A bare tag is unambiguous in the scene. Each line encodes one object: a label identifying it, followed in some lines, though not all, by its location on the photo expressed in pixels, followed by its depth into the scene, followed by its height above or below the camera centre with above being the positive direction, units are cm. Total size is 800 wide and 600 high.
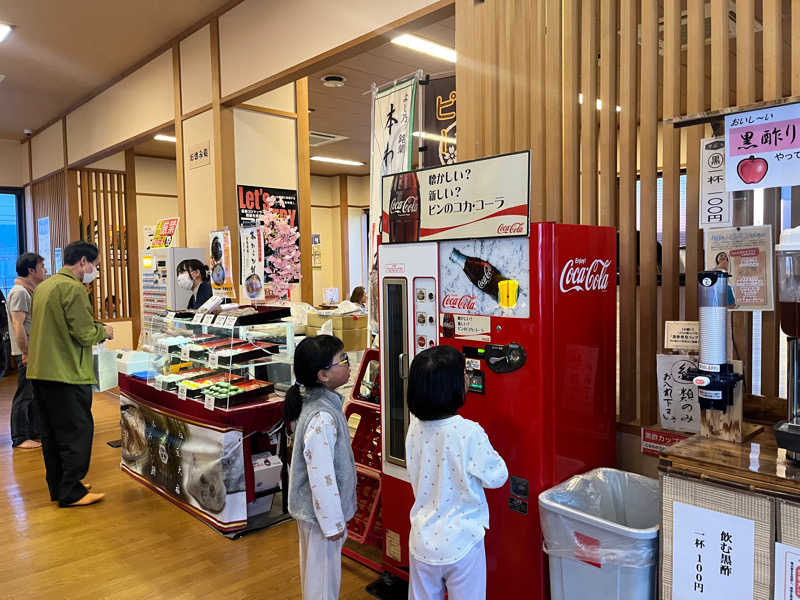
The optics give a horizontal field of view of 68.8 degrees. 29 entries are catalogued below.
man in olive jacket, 365 -52
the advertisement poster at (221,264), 494 +16
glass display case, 345 -49
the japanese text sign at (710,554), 158 -79
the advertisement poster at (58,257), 855 +41
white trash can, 176 -84
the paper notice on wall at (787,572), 150 -78
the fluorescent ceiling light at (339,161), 1131 +236
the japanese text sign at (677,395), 219 -47
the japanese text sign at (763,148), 179 +39
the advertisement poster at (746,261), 204 +4
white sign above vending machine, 201 +29
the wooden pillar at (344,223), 1336 +129
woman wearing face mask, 512 +5
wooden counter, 152 -53
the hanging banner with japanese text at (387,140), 344 +85
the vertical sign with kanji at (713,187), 209 +30
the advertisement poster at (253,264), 495 +15
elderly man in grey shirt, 479 -39
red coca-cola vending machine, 202 -19
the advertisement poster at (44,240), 916 +74
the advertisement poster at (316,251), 1321 +66
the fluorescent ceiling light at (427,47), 520 +212
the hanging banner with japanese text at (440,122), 328 +88
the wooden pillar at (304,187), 536 +87
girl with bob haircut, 186 -64
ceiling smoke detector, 626 +217
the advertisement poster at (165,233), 558 +49
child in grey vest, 214 -70
